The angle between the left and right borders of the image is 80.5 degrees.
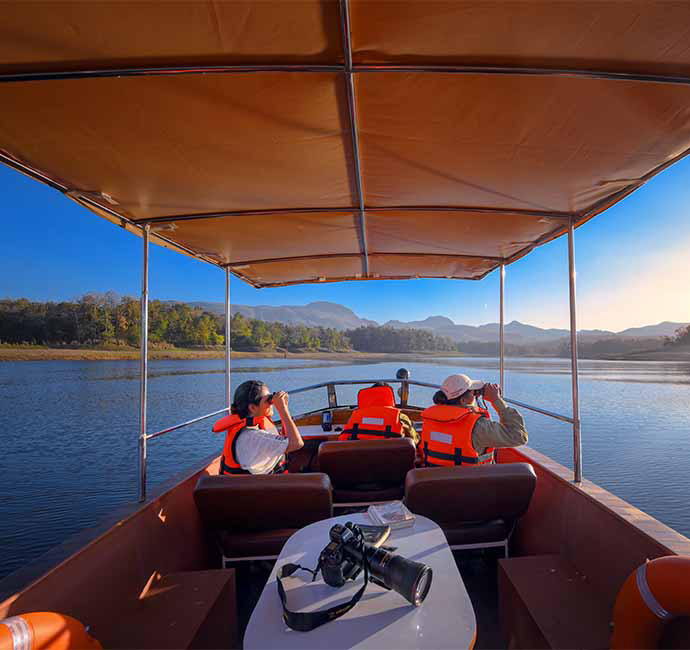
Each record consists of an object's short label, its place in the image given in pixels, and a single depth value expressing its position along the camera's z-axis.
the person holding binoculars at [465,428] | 2.27
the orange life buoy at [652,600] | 1.00
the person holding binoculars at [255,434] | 2.15
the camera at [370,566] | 1.08
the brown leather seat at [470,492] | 1.76
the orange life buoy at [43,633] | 0.90
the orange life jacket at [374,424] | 2.89
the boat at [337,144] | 1.11
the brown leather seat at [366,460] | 2.31
